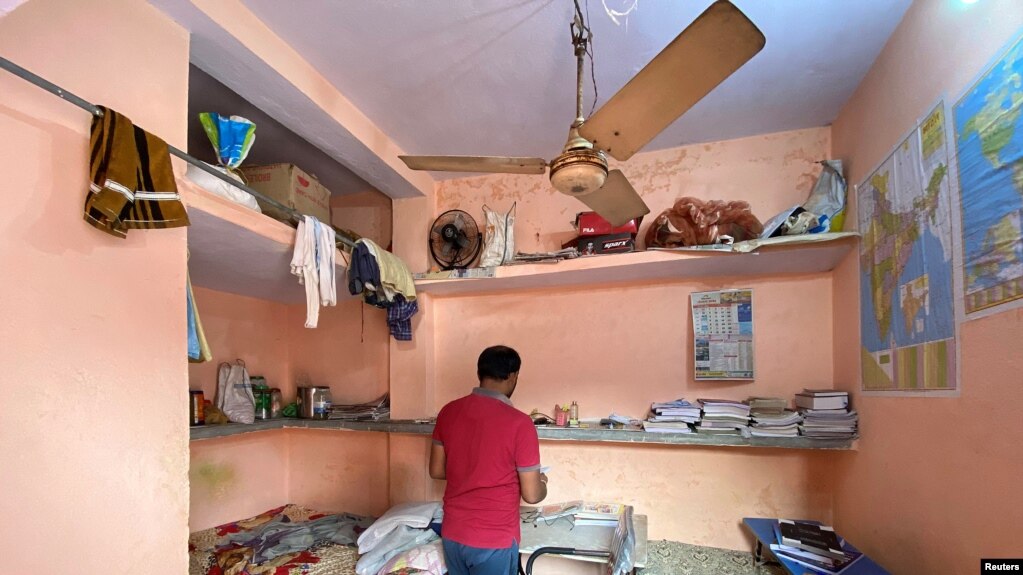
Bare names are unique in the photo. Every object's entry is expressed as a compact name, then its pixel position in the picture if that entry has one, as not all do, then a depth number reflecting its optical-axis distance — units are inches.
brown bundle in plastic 100.3
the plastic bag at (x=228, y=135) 77.4
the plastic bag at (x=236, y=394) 123.9
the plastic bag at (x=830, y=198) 94.5
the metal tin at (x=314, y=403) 137.0
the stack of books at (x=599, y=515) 104.3
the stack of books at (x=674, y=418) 104.0
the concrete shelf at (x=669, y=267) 93.4
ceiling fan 45.1
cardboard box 102.5
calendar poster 108.6
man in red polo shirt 77.9
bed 94.5
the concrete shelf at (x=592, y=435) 92.6
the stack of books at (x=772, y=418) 95.7
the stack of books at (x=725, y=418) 100.1
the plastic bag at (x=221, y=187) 69.8
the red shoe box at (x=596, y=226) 110.3
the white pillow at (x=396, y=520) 101.8
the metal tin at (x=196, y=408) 111.3
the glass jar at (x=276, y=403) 138.1
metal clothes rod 44.2
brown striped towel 51.1
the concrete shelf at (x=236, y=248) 71.3
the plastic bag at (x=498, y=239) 119.9
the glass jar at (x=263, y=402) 134.1
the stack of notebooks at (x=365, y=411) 130.3
